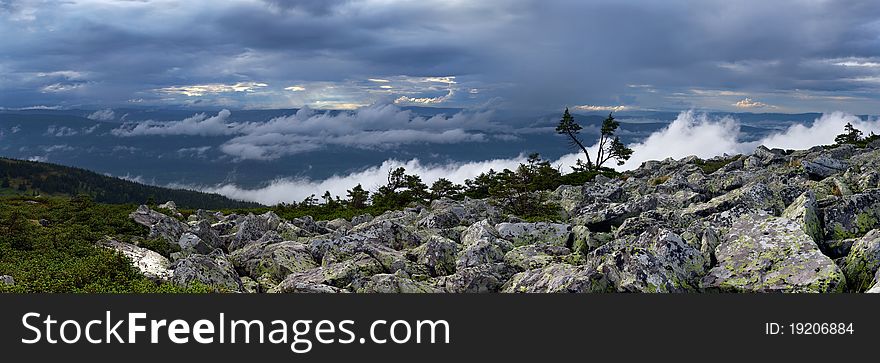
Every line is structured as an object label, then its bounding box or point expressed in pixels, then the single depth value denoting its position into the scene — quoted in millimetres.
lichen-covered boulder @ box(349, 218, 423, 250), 26000
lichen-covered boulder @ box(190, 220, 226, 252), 29922
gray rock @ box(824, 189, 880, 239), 18938
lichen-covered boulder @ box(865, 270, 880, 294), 13250
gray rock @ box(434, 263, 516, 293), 18375
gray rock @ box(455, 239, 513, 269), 21172
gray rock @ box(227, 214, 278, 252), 29125
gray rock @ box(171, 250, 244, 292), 18484
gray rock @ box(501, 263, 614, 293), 15789
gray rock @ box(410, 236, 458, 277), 21625
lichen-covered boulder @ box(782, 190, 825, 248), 18281
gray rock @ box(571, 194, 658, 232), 26578
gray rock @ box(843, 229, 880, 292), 14734
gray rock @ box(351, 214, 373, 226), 39825
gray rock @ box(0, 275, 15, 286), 18086
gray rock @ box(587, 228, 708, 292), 15430
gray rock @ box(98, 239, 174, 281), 20203
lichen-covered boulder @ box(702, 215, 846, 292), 14797
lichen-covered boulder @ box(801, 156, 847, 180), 36438
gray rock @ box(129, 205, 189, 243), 29781
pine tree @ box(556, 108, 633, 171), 90750
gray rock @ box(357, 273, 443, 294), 17766
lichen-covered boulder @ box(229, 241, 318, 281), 21891
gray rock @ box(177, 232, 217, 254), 26891
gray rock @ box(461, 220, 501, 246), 23745
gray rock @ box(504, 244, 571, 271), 20219
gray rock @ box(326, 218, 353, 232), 36519
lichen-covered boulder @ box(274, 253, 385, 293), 19062
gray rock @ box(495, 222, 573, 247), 24531
